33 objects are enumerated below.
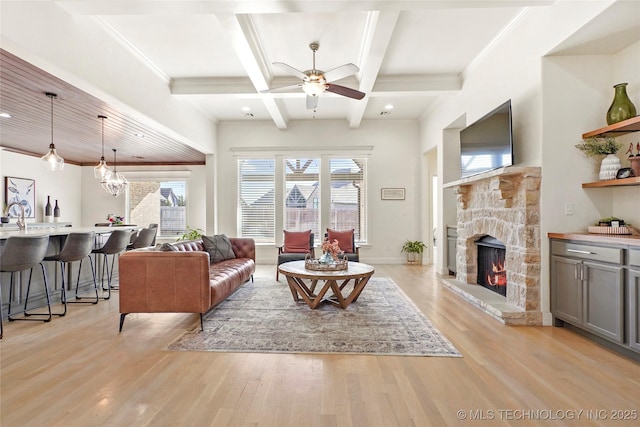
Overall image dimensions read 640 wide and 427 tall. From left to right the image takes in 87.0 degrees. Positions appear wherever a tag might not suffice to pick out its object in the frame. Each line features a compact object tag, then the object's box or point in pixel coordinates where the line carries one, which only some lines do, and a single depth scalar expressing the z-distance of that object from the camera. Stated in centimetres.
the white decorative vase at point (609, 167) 304
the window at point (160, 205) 881
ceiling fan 354
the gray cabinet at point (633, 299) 247
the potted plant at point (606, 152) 305
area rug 283
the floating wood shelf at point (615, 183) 276
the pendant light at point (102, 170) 570
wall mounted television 359
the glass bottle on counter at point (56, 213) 830
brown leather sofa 326
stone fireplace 339
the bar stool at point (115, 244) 465
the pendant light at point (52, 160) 407
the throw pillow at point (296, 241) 618
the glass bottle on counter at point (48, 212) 809
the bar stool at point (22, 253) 323
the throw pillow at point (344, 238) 609
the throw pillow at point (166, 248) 362
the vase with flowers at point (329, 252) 421
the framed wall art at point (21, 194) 727
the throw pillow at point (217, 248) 501
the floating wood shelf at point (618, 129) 272
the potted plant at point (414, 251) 729
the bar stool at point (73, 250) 395
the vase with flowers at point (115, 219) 791
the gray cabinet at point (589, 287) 264
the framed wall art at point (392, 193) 749
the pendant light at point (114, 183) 601
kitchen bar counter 348
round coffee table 375
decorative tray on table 402
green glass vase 294
